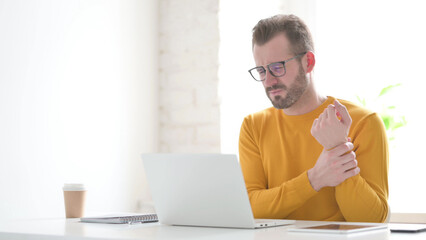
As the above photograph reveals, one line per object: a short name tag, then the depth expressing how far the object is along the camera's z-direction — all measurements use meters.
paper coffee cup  2.79
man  2.52
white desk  2.09
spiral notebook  2.46
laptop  2.25
